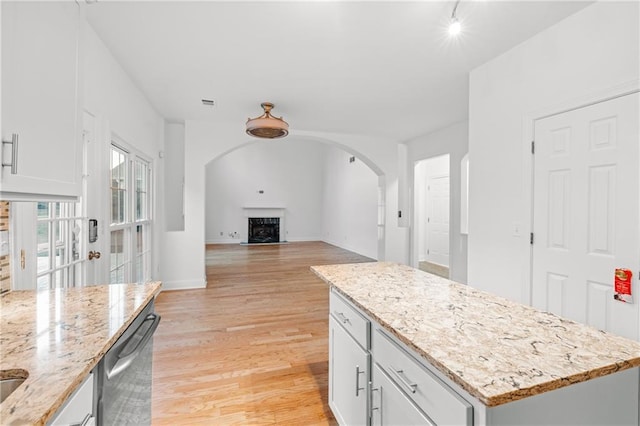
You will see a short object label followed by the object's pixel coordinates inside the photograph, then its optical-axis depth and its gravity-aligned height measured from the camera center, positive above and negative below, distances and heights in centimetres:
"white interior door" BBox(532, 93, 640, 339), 172 +0
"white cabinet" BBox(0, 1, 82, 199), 97 +41
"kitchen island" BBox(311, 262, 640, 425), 74 -41
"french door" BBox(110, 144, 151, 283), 289 -8
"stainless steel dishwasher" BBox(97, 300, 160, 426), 96 -61
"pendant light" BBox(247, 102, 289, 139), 347 +98
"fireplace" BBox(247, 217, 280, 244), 1051 -70
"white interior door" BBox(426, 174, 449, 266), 655 -19
